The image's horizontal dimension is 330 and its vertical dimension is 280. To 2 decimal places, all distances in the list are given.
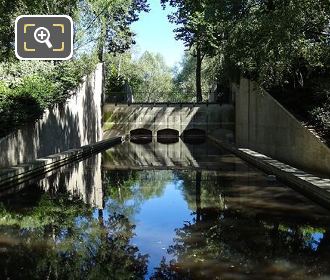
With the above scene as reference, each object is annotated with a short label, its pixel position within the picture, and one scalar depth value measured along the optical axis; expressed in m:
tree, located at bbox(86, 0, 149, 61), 31.78
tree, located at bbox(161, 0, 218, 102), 30.29
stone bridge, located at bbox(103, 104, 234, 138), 41.09
